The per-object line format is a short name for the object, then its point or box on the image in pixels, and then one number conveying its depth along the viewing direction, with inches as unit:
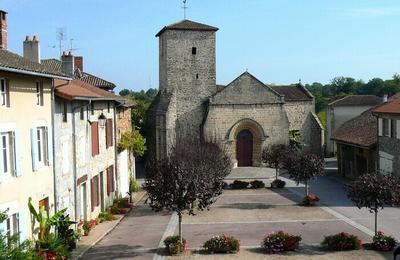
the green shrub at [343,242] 717.9
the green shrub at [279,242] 714.8
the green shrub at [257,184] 1481.3
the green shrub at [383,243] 714.4
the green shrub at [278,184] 1461.6
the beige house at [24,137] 577.9
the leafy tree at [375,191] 740.6
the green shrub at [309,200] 1136.2
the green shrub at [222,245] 712.4
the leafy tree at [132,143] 1252.5
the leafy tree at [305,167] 1149.7
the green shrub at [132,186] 1264.8
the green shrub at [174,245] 711.7
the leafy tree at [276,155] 1487.5
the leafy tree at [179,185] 722.2
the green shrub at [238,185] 1477.6
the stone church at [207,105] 1861.5
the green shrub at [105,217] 986.1
